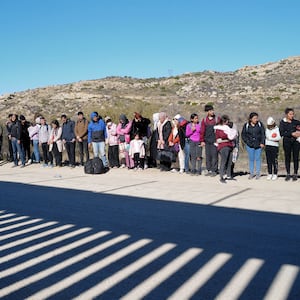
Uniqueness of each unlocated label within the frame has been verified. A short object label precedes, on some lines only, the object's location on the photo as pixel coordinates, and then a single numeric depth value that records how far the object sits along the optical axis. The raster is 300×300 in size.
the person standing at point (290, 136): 11.04
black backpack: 13.66
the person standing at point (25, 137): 16.92
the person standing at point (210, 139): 12.19
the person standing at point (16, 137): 16.64
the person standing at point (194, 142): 12.67
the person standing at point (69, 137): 15.48
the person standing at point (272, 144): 11.48
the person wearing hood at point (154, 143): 14.24
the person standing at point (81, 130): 15.37
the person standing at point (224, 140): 11.26
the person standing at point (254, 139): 11.62
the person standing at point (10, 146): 17.39
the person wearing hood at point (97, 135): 14.77
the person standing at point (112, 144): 14.90
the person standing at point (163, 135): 13.59
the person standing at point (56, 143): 15.79
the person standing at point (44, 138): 16.23
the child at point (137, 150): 14.05
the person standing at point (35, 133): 16.75
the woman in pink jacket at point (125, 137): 14.42
